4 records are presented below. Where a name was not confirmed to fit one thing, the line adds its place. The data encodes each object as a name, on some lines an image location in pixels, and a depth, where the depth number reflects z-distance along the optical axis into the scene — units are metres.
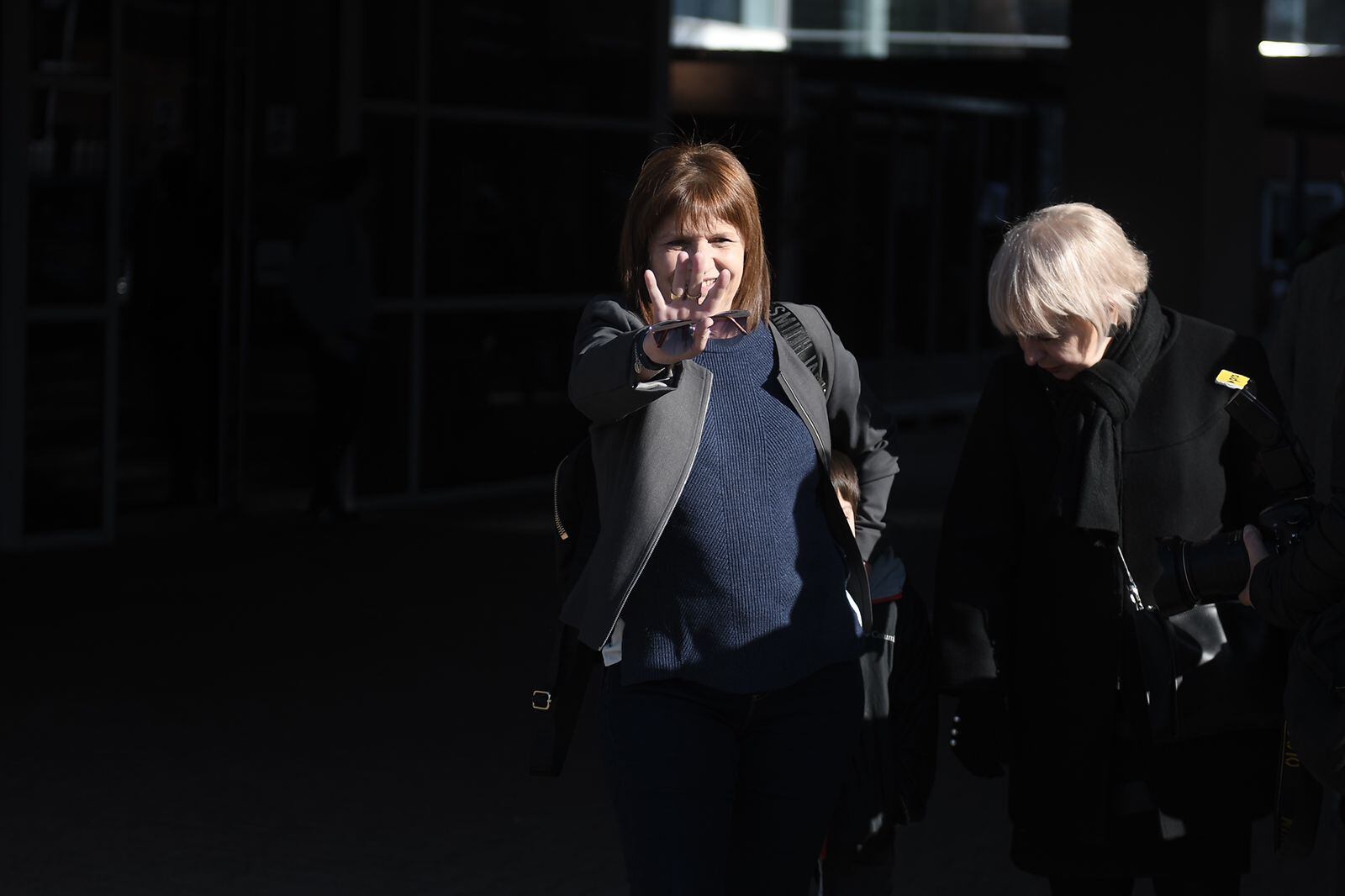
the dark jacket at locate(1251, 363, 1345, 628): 5.52
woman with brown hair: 6.20
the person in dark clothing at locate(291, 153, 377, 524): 20.75
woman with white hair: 6.93
